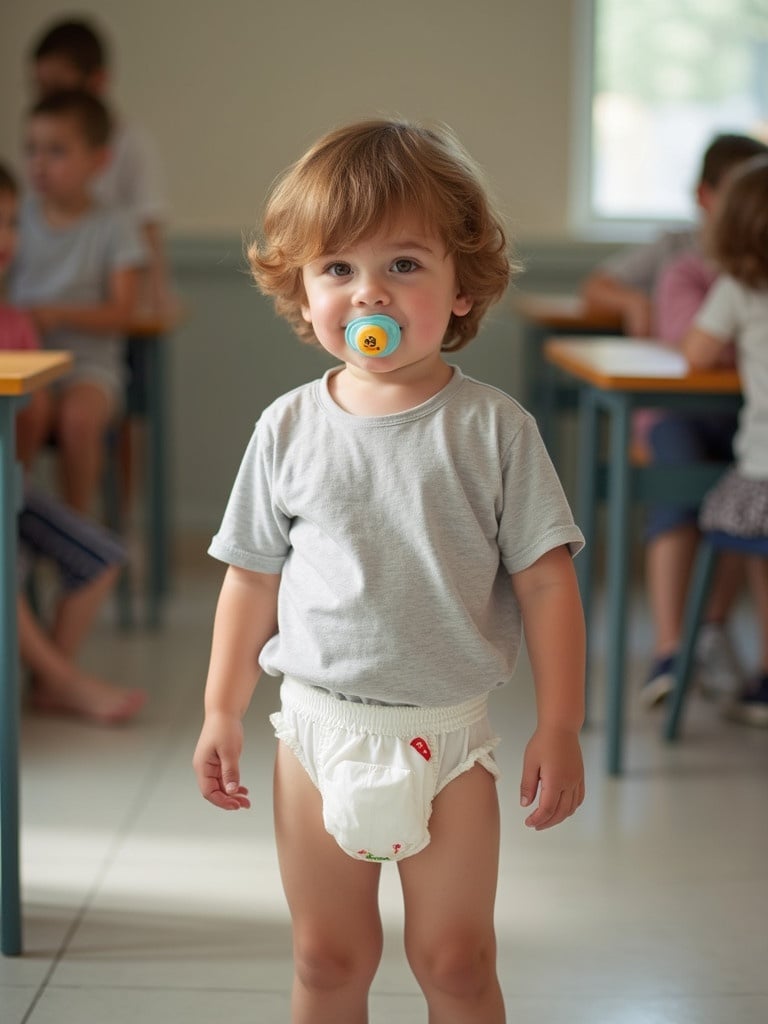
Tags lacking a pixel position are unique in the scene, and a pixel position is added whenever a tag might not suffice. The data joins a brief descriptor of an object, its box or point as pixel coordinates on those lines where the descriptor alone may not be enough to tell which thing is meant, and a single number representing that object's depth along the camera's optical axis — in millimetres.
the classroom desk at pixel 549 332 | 3609
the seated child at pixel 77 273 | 3152
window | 4363
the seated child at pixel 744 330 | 2305
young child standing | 1192
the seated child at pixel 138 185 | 3691
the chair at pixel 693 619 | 2535
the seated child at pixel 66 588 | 2652
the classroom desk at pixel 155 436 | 3398
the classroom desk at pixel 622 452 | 2348
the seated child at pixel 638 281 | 3338
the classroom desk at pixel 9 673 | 1675
